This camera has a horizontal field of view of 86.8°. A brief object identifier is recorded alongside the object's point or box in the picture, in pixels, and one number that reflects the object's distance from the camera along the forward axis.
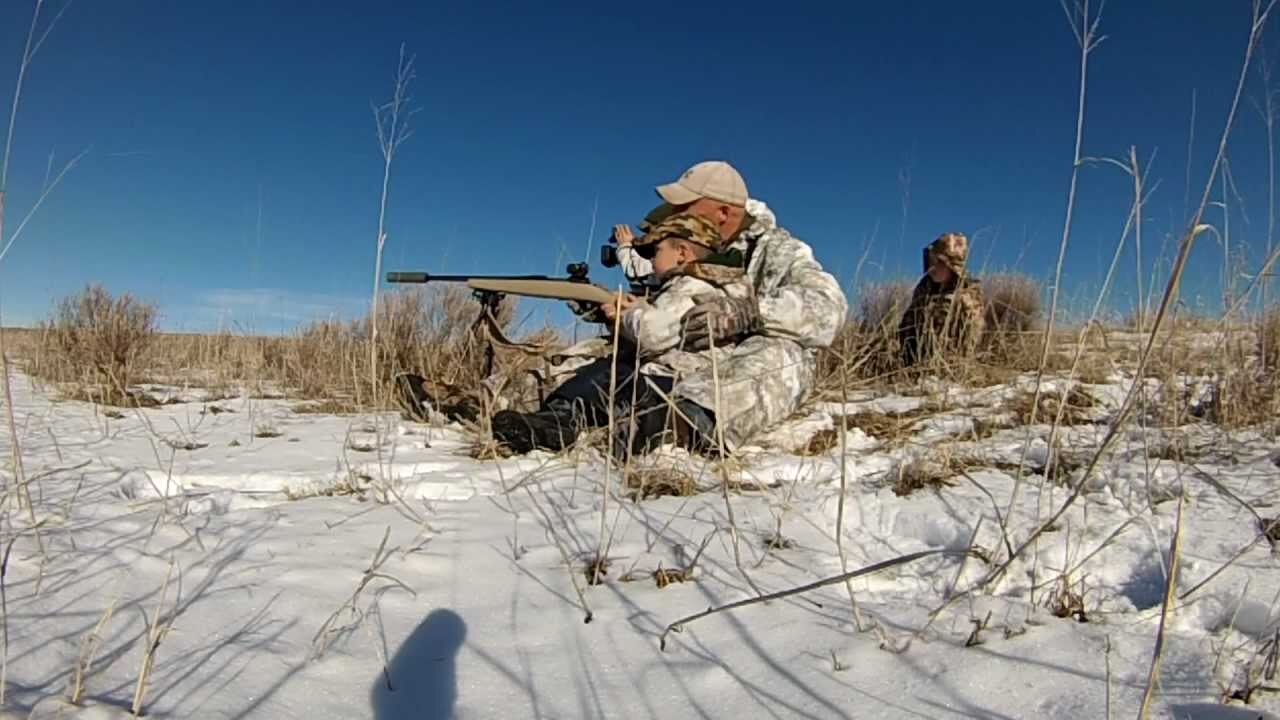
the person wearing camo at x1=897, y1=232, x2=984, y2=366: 5.22
